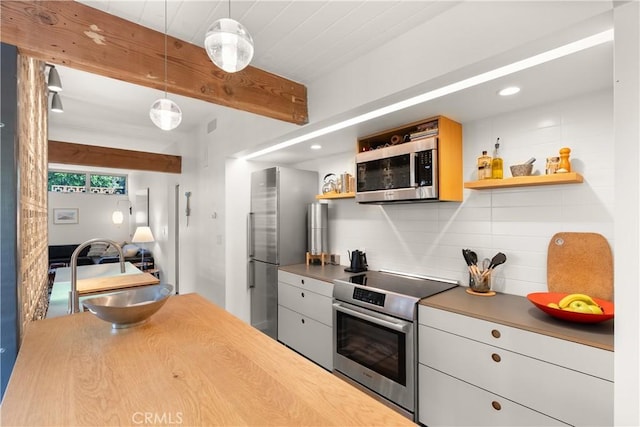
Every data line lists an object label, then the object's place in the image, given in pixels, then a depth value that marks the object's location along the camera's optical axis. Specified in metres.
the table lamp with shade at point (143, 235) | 5.37
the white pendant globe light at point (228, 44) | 1.08
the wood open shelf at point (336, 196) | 2.94
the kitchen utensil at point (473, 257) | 2.15
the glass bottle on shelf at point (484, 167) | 2.05
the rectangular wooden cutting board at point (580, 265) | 1.69
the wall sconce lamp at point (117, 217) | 7.70
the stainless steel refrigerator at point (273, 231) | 3.21
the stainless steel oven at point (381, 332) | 1.96
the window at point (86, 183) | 7.85
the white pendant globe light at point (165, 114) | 1.57
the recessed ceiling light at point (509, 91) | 1.70
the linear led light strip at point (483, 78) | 1.28
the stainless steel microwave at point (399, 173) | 2.12
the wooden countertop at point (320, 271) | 2.69
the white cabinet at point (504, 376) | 1.32
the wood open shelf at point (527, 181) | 1.68
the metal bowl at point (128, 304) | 1.33
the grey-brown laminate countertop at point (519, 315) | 1.37
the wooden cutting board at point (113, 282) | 2.89
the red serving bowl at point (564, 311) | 1.42
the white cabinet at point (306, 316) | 2.59
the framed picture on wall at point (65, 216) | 7.69
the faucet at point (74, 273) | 1.69
